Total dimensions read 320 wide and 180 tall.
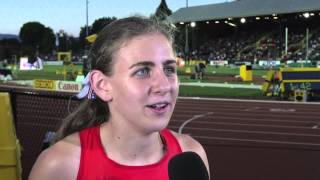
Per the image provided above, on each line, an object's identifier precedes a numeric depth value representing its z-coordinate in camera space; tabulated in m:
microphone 1.56
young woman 1.84
